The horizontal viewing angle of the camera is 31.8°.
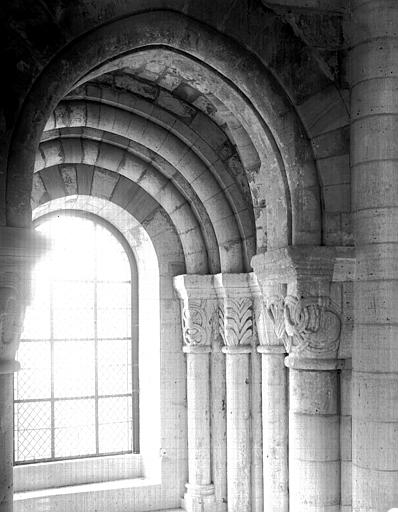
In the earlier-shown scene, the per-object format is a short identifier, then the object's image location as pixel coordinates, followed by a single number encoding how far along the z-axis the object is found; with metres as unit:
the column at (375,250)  4.66
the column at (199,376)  7.27
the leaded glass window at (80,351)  7.96
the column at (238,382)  6.88
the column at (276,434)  5.91
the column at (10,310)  4.02
